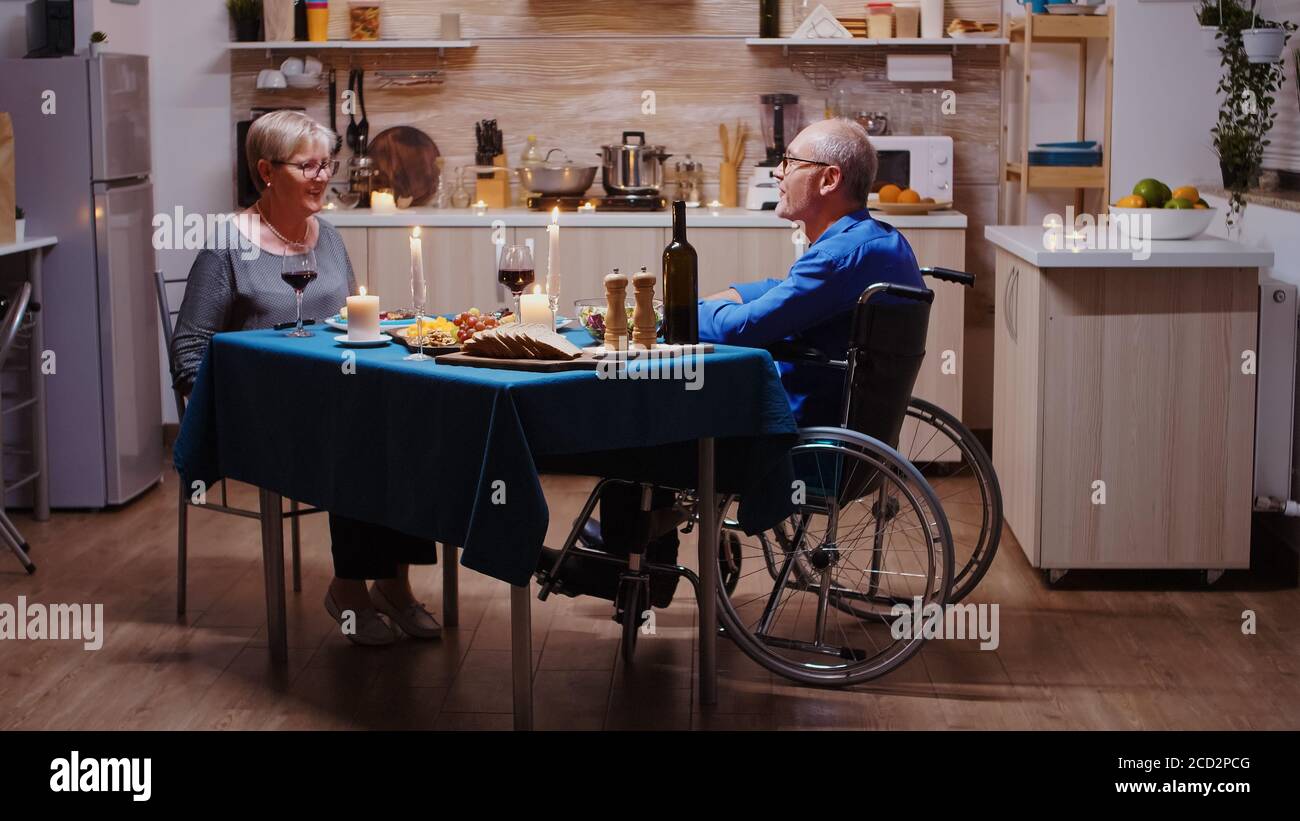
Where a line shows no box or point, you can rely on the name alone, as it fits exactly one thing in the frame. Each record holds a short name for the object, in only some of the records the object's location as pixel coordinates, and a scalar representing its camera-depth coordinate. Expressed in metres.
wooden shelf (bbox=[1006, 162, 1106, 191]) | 5.09
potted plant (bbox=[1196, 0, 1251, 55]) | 4.42
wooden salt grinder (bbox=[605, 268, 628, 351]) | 2.89
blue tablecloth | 2.60
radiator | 3.96
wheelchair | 3.04
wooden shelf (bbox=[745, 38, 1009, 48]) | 5.46
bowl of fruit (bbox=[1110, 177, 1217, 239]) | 3.93
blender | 5.49
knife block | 5.66
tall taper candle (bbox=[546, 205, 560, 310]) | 3.09
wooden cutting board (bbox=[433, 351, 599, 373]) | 2.69
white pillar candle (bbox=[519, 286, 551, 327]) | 2.96
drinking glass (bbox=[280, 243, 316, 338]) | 3.15
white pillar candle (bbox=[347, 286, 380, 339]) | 3.04
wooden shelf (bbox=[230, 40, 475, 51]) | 5.56
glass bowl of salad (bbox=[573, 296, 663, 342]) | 3.06
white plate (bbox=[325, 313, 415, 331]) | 3.27
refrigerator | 4.62
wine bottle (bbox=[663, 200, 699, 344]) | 2.89
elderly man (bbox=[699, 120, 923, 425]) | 3.18
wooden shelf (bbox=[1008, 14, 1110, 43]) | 5.02
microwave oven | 5.42
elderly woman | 3.49
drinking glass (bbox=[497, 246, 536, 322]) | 3.01
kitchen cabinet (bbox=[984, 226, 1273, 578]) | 3.79
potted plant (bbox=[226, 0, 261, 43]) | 5.61
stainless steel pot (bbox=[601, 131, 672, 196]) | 5.47
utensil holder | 5.71
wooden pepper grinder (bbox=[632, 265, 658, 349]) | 2.86
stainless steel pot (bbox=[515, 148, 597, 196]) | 5.55
